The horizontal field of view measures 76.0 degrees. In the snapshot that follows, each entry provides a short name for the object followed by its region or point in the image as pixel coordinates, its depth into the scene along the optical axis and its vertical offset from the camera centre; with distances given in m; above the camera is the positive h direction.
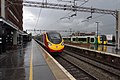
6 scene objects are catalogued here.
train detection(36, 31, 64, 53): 8.92 -0.43
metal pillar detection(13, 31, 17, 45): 15.15 +0.18
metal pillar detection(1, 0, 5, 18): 15.02 +5.82
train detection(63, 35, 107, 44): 22.45 -0.19
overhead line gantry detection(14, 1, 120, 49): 12.63 +5.35
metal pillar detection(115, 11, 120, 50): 12.28 +1.51
